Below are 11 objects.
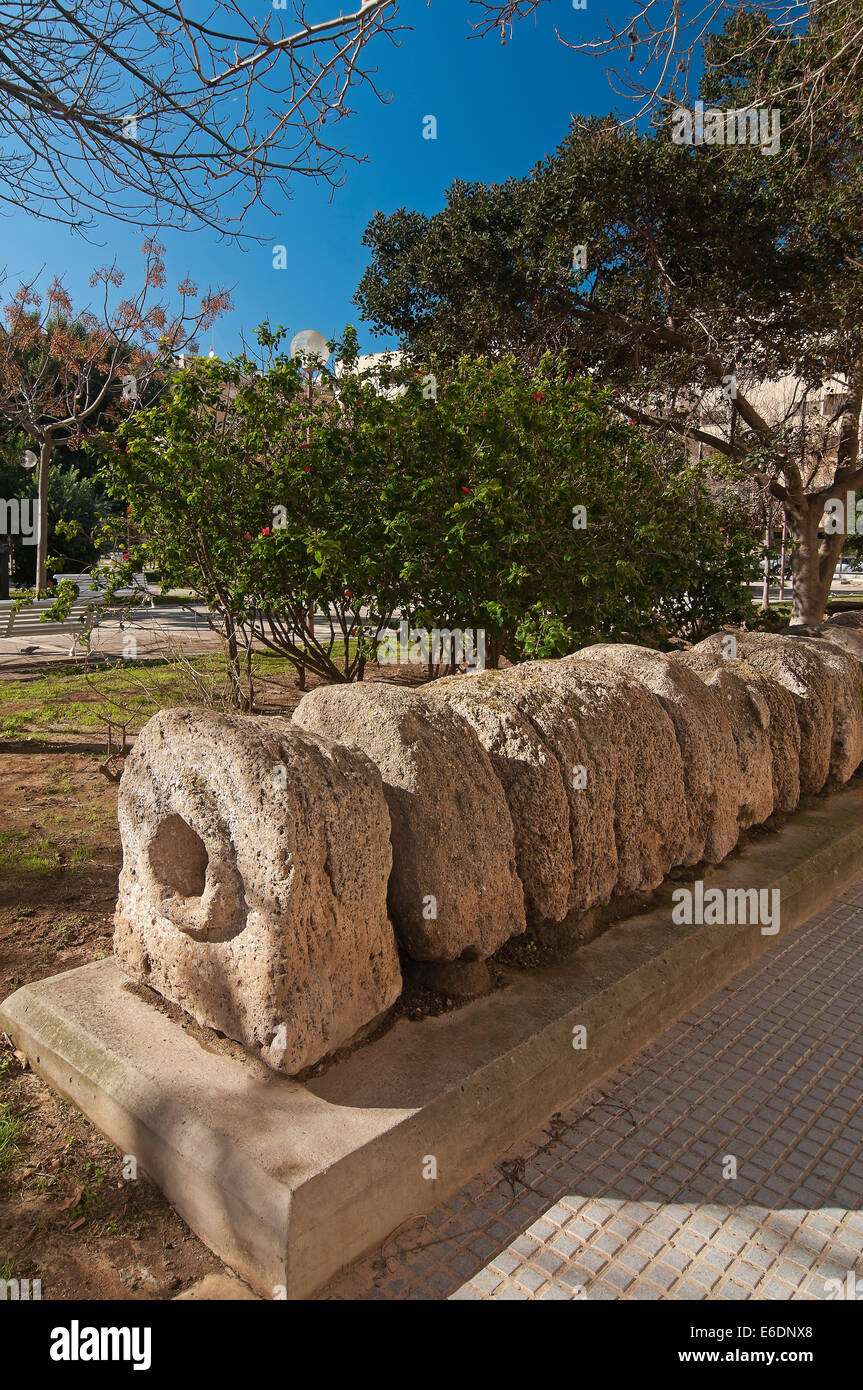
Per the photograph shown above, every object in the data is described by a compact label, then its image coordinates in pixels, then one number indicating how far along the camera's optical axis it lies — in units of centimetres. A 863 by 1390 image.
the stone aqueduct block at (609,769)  296
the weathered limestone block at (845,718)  479
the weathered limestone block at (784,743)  431
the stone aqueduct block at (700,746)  349
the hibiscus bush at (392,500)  496
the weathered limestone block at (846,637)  573
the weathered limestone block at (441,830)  253
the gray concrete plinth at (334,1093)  195
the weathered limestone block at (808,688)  456
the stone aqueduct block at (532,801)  283
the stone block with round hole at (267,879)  217
